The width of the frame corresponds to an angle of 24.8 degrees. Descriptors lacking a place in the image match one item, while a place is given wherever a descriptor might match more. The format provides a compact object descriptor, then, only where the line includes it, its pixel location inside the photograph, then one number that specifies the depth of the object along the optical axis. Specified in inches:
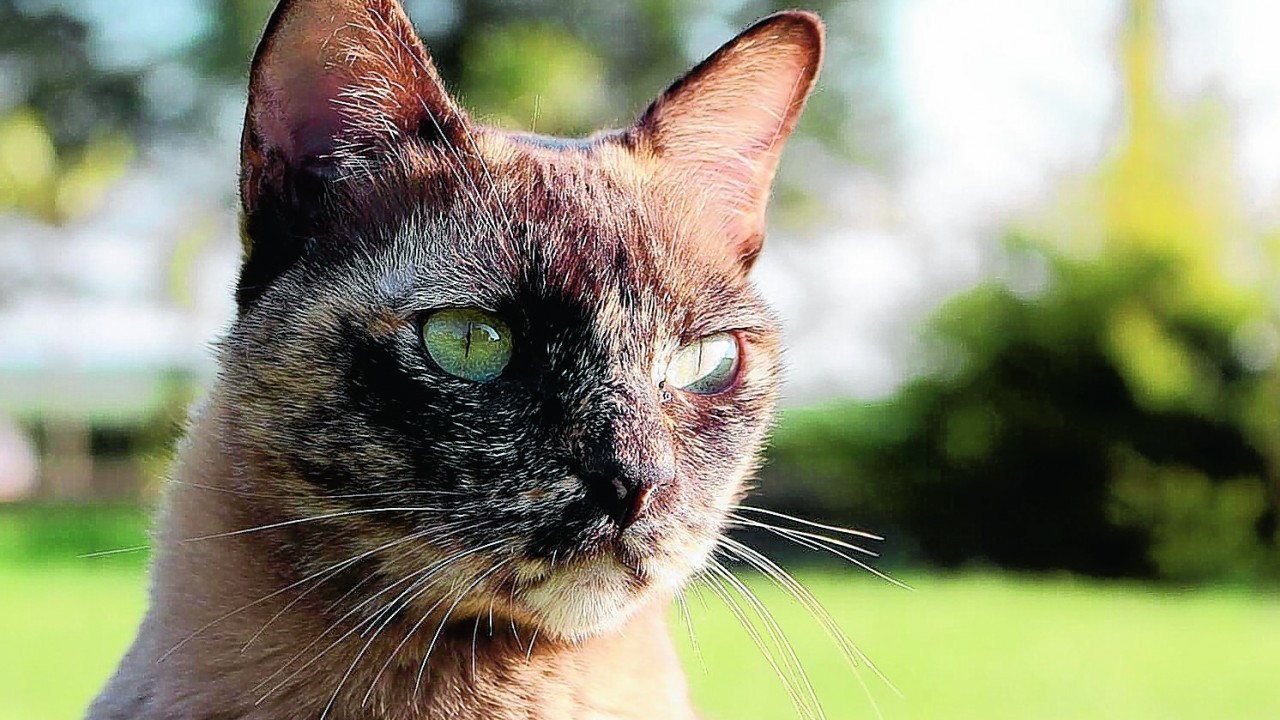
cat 19.1
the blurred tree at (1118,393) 192.0
